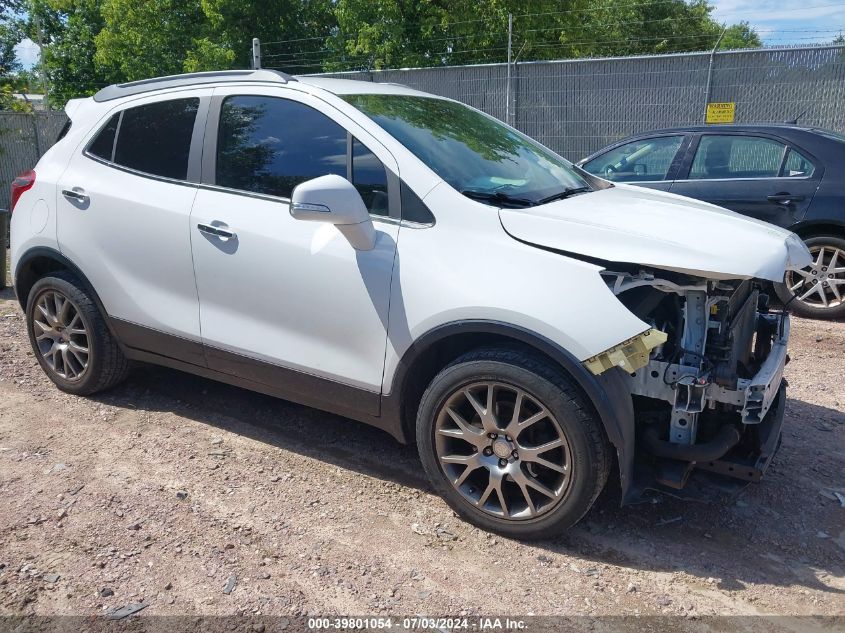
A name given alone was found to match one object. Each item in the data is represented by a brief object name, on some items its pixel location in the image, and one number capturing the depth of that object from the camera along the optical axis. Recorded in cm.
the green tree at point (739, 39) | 5799
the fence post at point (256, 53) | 730
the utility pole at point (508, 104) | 1288
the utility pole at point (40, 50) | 3078
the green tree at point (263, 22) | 2322
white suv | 291
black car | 635
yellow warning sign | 1111
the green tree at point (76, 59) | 3388
